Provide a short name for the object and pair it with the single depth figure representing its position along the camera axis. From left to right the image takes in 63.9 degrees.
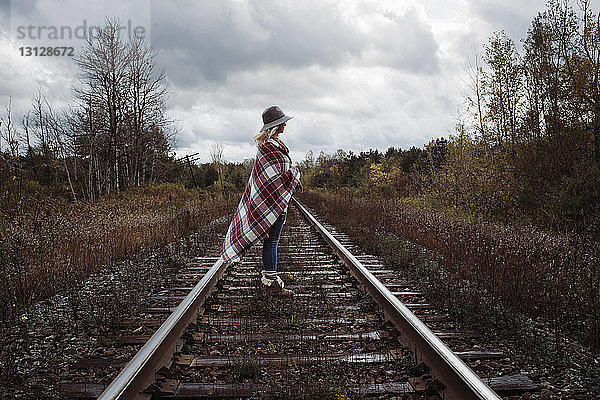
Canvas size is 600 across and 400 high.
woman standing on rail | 5.02
